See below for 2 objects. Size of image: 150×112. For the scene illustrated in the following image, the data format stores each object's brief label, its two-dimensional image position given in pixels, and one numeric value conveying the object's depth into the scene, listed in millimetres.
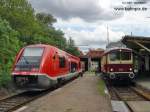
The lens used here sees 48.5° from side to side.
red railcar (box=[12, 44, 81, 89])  9318
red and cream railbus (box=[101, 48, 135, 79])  12500
